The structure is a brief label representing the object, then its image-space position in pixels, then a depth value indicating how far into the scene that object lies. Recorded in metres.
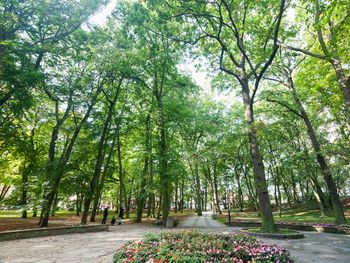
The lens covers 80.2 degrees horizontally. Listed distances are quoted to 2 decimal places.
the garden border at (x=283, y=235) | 9.14
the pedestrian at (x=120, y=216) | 18.25
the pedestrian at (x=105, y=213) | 16.53
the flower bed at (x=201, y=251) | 4.05
